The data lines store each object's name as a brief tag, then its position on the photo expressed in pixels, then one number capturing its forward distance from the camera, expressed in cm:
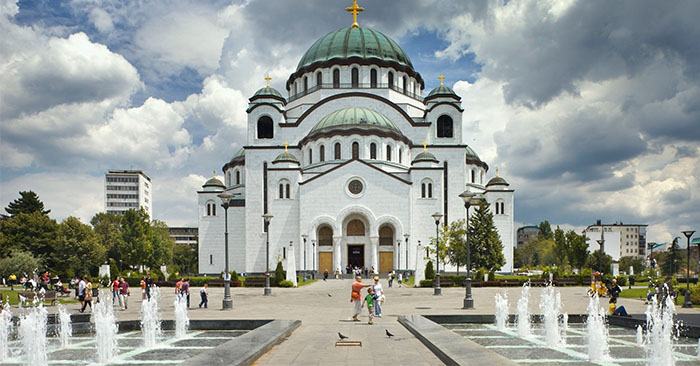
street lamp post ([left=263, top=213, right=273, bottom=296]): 3347
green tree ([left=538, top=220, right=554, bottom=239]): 12009
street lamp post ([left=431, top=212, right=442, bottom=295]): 3281
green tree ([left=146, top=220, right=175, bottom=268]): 7476
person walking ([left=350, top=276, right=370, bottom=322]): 1894
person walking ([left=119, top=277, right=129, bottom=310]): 2645
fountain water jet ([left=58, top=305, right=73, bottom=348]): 1477
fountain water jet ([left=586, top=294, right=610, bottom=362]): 1217
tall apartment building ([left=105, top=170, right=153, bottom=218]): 14812
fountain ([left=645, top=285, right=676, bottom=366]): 1058
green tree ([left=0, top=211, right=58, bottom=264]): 5575
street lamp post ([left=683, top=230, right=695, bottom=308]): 2581
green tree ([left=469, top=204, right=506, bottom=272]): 5459
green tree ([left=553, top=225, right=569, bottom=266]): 6650
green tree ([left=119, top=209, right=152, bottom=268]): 6862
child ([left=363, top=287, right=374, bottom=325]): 1834
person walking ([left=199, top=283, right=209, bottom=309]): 2505
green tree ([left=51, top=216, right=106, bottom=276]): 5762
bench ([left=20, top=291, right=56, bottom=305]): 2802
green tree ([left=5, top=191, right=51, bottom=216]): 6806
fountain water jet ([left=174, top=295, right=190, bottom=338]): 1609
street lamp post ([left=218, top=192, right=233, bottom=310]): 2422
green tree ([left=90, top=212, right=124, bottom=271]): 7288
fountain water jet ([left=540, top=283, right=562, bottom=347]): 1427
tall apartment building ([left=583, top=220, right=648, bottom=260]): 16700
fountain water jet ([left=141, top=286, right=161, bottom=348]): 1460
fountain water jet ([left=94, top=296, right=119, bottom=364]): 1246
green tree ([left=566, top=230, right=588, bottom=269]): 6031
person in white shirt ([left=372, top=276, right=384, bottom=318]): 2005
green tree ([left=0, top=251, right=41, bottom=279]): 4856
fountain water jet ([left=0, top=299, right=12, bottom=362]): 1293
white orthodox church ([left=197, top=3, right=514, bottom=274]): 5606
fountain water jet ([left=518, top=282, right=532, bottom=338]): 1591
